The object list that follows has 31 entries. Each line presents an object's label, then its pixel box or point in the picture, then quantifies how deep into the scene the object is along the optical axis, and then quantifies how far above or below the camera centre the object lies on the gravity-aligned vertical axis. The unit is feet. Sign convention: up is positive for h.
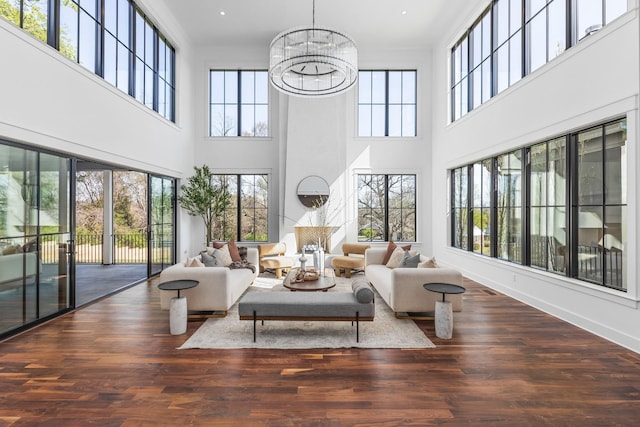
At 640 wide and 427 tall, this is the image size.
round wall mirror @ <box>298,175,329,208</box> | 27.61 +1.86
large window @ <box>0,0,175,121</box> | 13.50 +8.84
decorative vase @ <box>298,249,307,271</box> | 18.14 -2.60
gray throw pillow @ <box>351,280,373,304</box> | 11.76 -2.89
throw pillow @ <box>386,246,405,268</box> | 18.30 -2.46
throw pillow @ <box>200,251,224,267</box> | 16.47 -2.38
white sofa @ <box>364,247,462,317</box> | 13.80 -3.06
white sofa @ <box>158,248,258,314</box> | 14.02 -3.19
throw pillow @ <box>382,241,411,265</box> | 20.22 -2.41
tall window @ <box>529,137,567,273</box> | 14.70 +0.44
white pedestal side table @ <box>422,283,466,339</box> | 12.01 -3.75
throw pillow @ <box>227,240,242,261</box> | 20.51 -2.41
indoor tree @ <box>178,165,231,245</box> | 25.88 +1.17
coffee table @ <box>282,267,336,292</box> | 14.73 -3.29
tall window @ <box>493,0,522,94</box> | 17.81 +9.68
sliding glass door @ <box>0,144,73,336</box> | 11.94 -0.93
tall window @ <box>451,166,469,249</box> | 23.71 +0.51
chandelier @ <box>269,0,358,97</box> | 15.44 +7.70
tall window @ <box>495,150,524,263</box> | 17.85 +0.39
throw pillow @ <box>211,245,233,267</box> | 17.91 -2.34
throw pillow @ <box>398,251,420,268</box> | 15.65 -2.27
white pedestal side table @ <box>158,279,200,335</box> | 12.46 -3.77
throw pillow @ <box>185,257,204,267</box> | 15.12 -2.29
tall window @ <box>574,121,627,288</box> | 11.93 +0.44
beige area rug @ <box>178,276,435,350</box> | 11.39 -4.48
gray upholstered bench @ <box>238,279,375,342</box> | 11.70 -3.38
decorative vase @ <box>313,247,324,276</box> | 19.83 -2.80
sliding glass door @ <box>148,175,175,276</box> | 22.62 -0.68
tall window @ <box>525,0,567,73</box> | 14.65 +8.58
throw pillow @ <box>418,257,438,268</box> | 14.71 -2.24
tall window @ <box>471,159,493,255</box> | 20.80 +0.57
